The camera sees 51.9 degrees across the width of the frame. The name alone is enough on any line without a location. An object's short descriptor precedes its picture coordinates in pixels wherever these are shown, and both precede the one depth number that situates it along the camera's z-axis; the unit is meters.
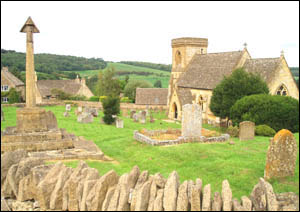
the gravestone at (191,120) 18.12
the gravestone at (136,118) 31.00
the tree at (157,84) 89.27
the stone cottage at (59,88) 57.11
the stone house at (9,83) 54.55
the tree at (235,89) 26.45
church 30.03
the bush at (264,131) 21.02
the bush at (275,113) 22.44
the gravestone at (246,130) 18.66
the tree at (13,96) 48.78
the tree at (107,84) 63.50
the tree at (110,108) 27.42
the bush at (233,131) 20.90
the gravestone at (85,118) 28.19
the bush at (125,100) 53.69
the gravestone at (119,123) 26.22
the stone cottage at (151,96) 47.24
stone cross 16.07
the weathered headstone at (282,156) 10.10
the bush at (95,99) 54.36
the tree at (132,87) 60.37
